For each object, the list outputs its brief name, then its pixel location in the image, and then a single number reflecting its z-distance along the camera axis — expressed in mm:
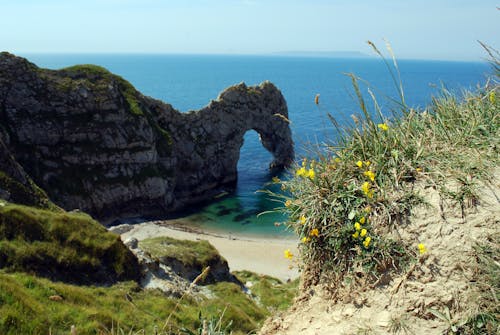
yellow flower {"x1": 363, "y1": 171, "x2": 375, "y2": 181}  6686
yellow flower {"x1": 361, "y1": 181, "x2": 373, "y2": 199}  6462
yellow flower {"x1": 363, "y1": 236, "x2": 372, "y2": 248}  6137
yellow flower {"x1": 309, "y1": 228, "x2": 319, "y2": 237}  6480
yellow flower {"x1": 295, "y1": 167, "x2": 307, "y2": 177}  7049
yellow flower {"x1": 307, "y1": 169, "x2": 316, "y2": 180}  6762
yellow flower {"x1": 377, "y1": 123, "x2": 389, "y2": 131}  7277
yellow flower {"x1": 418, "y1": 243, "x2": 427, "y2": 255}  5902
